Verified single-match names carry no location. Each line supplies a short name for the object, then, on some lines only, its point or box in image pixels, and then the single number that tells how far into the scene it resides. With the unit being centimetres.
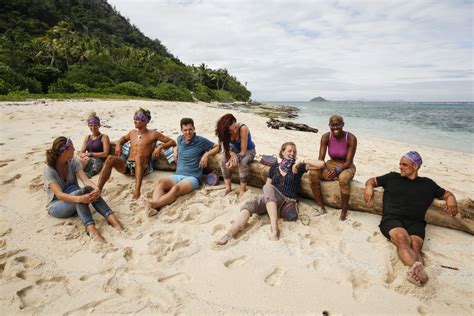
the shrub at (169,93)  3070
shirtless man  461
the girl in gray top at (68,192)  365
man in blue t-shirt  451
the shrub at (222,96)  5368
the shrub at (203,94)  4322
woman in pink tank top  398
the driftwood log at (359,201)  360
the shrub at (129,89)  2789
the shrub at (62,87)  2258
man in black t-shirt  322
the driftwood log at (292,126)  1398
